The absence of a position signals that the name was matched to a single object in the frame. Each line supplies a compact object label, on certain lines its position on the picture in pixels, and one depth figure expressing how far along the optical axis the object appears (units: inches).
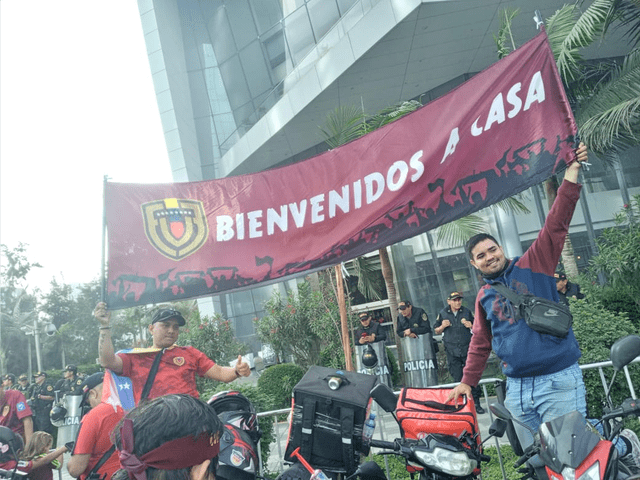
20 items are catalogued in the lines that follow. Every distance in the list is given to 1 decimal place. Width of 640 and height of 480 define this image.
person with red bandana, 62.6
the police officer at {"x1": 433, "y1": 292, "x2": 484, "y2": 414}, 360.2
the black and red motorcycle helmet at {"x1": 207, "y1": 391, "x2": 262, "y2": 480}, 125.5
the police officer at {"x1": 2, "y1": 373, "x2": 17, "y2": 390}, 478.9
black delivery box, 125.8
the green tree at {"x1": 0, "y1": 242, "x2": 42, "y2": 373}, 1863.9
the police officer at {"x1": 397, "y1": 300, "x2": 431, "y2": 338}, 390.0
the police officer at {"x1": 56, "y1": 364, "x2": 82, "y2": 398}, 470.3
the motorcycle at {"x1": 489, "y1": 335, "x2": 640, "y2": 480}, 85.4
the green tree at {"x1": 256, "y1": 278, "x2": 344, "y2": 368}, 547.8
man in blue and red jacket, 126.9
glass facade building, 575.5
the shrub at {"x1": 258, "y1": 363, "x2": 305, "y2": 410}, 502.8
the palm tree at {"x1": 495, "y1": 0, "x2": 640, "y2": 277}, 368.2
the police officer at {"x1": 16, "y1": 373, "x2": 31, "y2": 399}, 569.0
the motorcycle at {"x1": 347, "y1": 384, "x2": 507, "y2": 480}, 118.1
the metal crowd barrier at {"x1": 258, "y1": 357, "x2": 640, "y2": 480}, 192.7
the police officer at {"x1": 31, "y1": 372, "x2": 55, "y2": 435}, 514.3
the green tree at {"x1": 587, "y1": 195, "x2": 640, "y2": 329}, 398.0
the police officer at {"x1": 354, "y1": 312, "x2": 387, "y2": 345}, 410.6
